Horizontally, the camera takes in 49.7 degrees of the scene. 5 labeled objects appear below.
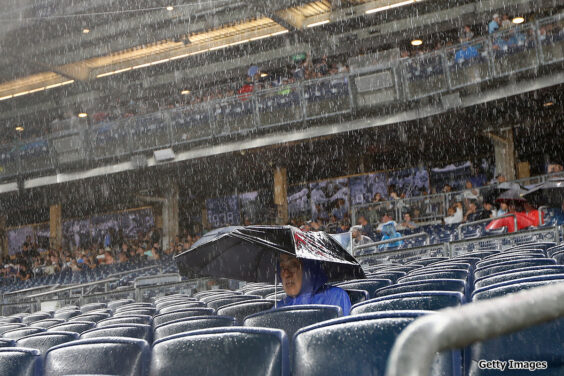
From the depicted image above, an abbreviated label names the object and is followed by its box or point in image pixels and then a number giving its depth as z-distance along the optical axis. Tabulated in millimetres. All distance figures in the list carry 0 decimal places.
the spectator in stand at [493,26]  14755
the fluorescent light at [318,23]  17669
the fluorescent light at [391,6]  16938
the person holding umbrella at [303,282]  4215
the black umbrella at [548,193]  9719
